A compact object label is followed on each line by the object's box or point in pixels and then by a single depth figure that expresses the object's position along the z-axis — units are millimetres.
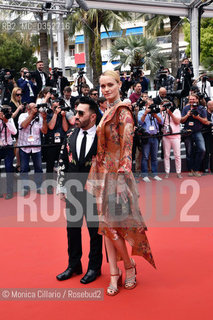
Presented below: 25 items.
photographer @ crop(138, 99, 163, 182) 7711
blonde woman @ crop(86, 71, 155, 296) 3197
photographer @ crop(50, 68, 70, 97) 9031
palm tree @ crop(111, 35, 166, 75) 30127
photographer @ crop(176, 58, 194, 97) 9867
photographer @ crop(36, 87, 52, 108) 7457
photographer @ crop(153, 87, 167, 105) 8106
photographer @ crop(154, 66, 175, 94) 9755
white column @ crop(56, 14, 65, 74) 10962
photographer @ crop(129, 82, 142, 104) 8492
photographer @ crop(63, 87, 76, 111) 7832
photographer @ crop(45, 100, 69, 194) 7032
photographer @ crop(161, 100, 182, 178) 7984
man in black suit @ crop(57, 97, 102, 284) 3426
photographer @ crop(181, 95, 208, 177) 7938
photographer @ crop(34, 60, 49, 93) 8891
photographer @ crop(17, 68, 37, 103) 8695
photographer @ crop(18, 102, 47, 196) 6969
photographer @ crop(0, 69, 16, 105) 8102
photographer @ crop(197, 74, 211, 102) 10234
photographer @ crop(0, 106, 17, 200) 6633
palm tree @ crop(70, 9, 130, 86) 19234
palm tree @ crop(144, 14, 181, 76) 18516
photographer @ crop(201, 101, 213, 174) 8457
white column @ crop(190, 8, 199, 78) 12041
